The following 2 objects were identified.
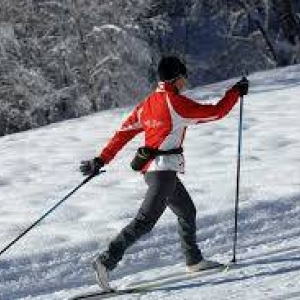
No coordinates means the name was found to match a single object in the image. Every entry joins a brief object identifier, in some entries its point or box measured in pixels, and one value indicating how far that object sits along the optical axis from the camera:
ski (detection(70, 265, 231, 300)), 13.08
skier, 12.86
